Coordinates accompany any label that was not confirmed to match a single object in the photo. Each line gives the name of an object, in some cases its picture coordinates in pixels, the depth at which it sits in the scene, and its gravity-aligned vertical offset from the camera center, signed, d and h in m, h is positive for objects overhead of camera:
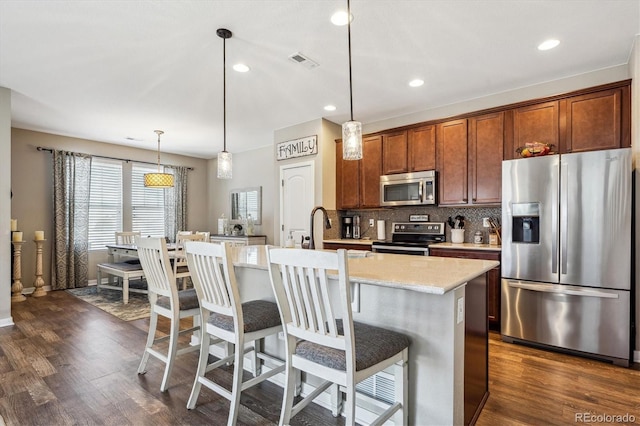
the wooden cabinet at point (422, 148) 4.21 +0.81
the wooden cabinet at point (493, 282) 3.41 -0.72
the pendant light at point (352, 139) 2.26 +0.49
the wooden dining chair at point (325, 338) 1.40 -0.62
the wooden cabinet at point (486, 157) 3.71 +0.62
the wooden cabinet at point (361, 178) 4.68 +0.48
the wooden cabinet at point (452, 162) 3.96 +0.60
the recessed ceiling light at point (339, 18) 2.36 +1.39
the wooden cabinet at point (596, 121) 3.05 +0.85
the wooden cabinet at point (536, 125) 3.38 +0.90
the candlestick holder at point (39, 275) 5.14 -1.00
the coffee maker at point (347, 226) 5.13 -0.23
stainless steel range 4.01 -0.36
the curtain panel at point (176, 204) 7.02 +0.14
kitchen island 1.62 -0.59
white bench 4.75 -0.90
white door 4.93 +0.18
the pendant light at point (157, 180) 5.24 +0.48
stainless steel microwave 4.18 +0.29
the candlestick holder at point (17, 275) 4.77 -0.94
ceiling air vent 2.96 +1.37
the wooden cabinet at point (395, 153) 4.44 +0.78
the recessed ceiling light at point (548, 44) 2.73 +1.38
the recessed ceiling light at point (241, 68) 3.16 +1.37
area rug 4.21 -1.31
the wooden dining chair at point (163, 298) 2.34 -0.65
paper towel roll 4.83 -0.27
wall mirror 6.70 +0.14
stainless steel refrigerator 2.73 -0.36
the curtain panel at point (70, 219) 5.52 -0.15
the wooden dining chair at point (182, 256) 4.66 -0.63
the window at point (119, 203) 6.07 +0.14
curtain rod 5.46 +0.98
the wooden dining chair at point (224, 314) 1.87 -0.63
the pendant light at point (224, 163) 2.92 +0.42
